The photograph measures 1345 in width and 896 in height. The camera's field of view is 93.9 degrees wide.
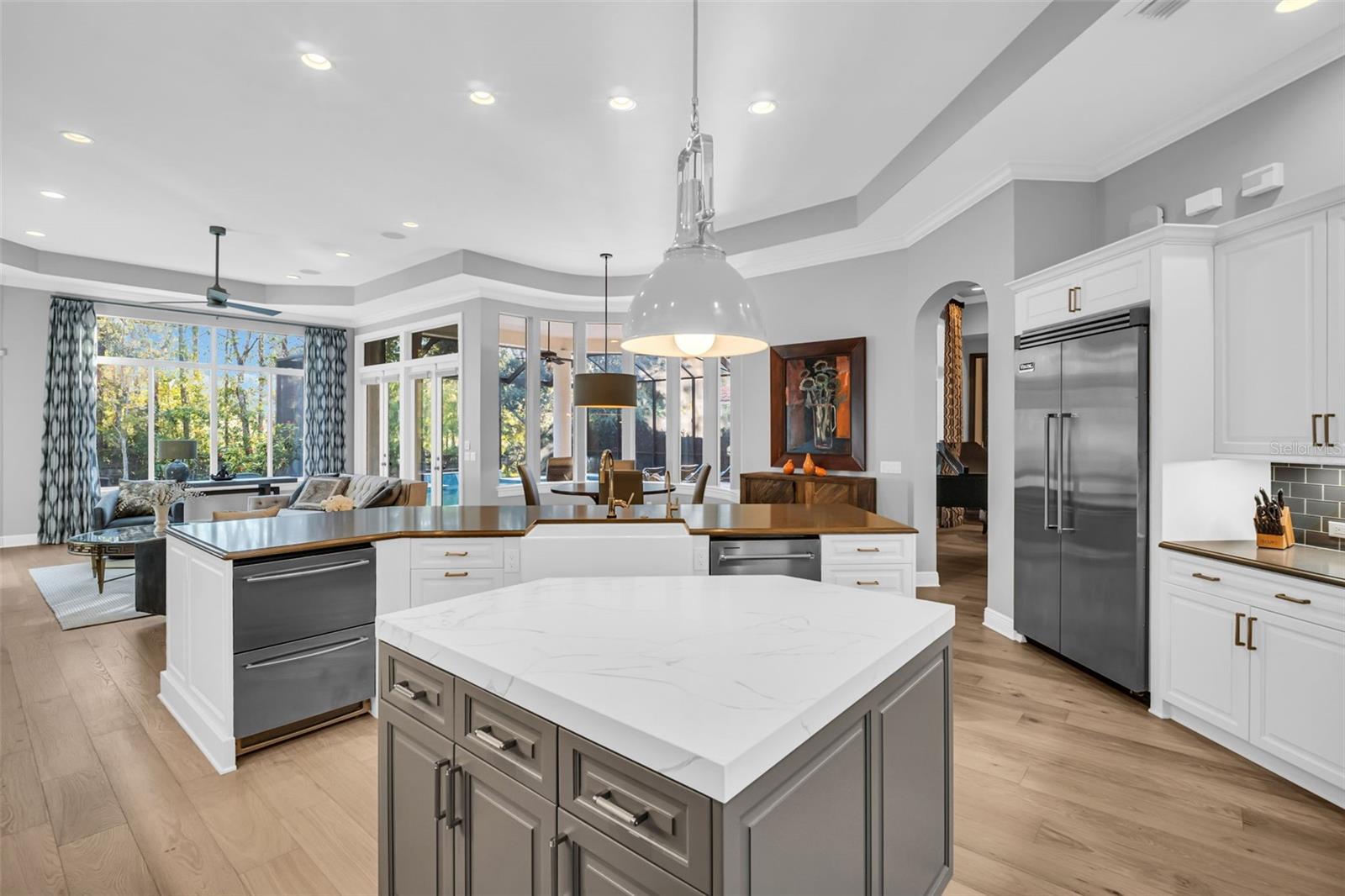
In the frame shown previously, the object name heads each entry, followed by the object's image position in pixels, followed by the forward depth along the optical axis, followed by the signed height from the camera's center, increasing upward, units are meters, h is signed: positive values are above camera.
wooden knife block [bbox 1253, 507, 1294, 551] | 2.64 -0.38
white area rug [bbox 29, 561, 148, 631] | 4.39 -1.13
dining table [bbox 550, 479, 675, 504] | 5.75 -0.37
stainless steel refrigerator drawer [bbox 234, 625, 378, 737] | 2.53 -0.98
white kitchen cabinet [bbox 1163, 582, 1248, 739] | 2.49 -0.87
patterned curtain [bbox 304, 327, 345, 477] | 8.80 +0.74
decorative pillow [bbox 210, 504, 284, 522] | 4.59 -0.48
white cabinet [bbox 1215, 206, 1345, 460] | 2.42 +0.46
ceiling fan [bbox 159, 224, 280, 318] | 5.61 +1.40
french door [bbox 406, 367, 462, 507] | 7.67 +0.23
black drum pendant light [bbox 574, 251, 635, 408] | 5.57 +0.53
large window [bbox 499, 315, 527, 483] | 7.41 +0.66
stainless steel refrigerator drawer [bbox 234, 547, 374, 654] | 2.50 -0.62
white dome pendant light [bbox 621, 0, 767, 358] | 1.85 +0.50
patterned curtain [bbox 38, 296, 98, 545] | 6.93 +0.27
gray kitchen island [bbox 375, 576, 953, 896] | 0.95 -0.53
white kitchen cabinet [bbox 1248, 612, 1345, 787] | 2.14 -0.88
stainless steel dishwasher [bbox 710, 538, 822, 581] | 2.98 -0.51
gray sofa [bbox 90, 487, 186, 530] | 6.15 -0.65
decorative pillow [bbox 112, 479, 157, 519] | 6.48 -0.52
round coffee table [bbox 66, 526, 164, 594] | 4.84 -0.74
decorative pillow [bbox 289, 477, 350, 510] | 6.93 -0.46
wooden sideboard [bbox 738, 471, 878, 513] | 5.16 -0.34
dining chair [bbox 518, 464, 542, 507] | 5.71 -0.36
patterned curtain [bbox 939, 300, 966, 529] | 7.17 +0.86
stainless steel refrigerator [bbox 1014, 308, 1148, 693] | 2.98 -0.22
